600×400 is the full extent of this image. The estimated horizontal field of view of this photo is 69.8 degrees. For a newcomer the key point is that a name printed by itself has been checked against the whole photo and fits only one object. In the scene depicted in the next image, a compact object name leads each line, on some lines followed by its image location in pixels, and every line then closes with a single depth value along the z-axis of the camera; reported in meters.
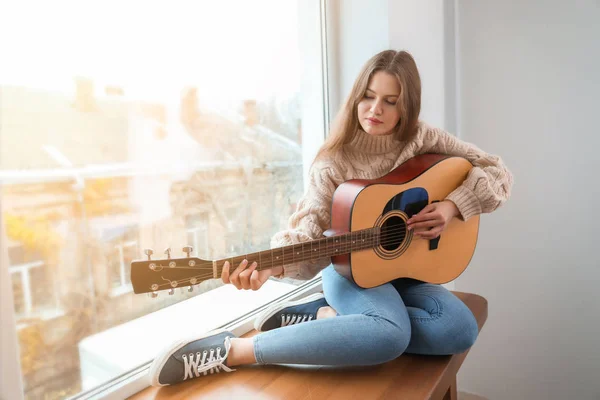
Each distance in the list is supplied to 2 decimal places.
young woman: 1.01
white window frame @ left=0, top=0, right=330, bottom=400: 0.74
